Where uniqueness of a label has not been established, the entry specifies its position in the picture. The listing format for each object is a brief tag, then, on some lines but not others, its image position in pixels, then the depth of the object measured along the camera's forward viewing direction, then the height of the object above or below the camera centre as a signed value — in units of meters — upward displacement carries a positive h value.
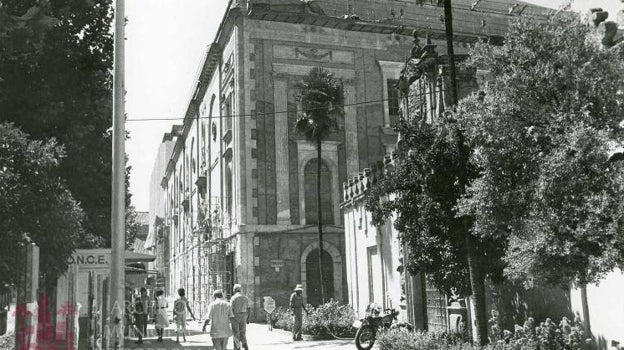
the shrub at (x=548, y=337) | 10.76 -1.02
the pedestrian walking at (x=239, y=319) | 14.86 -0.70
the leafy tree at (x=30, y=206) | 10.43 +1.54
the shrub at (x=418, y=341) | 12.31 -1.20
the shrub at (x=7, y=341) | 13.86 -0.98
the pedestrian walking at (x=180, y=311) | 20.12 -0.63
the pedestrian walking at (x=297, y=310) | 19.34 -0.72
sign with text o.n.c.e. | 13.63 +0.75
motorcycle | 15.89 -1.10
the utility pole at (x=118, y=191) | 9.97 +1.63
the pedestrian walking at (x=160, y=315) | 20.58 -0.76
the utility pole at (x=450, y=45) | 12.12 +4.38
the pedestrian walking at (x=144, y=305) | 21.78 -0.44
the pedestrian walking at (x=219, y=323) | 13.32 -0.69
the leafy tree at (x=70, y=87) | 13.30 +4.64
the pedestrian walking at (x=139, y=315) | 20.72 -0.73
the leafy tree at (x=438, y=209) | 11.70 +1.35
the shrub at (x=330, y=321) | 19.89 -1.12
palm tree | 23.44 +6.38
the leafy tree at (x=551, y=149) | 7.65 +1.59
